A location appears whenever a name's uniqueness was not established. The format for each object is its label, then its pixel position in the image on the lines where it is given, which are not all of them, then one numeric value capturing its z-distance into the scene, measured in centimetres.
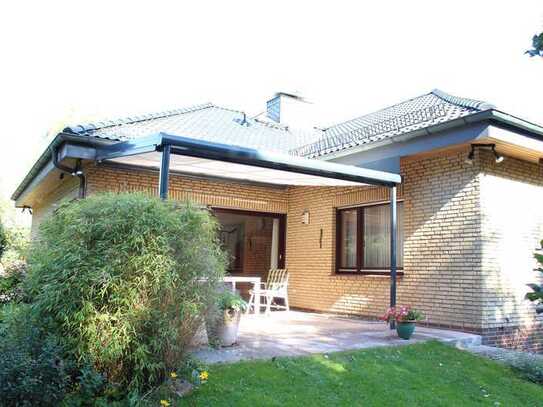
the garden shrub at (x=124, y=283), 455
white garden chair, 1164
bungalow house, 897
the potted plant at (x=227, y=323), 660
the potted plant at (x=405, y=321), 806
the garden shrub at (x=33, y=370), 400
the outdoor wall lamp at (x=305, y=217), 1359
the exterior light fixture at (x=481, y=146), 932
